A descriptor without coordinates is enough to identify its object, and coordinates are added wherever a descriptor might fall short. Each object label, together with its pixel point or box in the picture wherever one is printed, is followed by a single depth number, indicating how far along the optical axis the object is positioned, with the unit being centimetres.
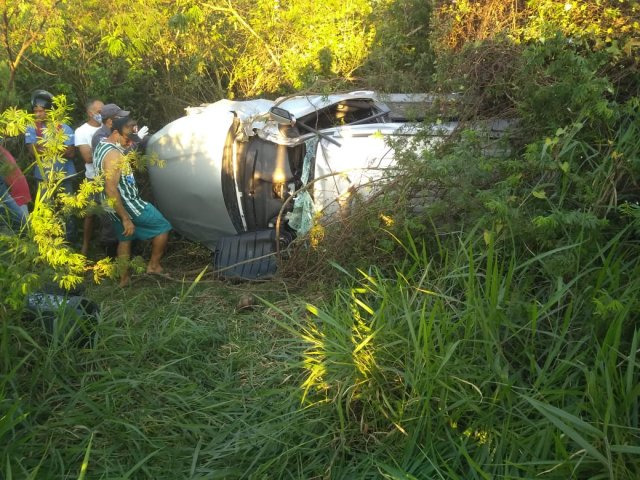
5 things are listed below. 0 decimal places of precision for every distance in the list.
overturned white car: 564
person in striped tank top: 571
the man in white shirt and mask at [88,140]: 655
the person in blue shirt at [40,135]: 622
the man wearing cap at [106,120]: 608
